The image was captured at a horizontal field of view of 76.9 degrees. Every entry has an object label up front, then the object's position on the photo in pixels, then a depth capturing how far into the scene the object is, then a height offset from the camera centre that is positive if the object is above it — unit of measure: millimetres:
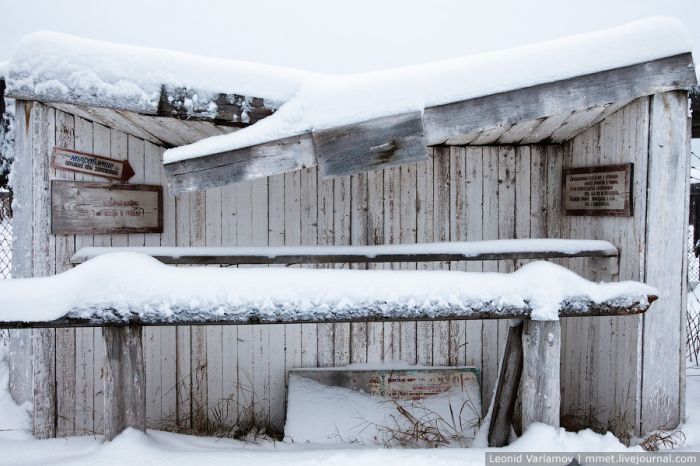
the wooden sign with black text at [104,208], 3336 +118
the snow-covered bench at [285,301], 2133 -387
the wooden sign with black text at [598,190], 3311 +294
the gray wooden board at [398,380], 3826 -1359
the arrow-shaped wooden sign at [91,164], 3342 +461
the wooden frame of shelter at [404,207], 2695 +158
